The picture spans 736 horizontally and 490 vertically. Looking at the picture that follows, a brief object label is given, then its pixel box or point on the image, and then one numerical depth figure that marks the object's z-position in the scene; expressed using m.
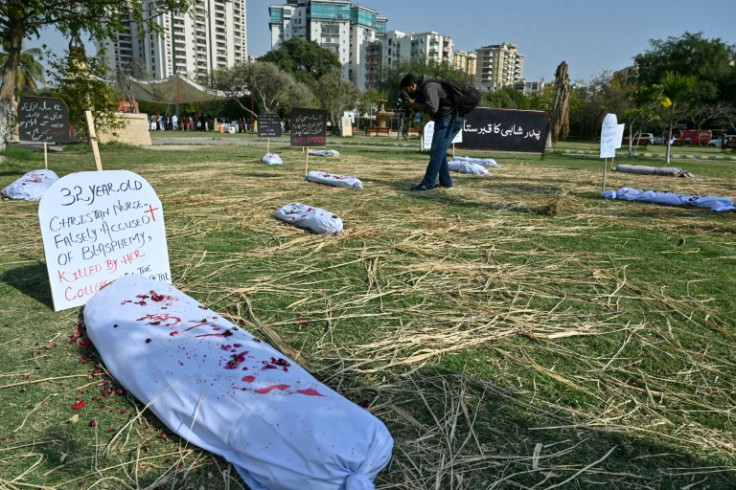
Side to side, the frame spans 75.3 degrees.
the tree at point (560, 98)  22.22
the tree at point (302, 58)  69.81
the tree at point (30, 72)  30.73
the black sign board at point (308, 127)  9.22
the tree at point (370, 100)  52.84
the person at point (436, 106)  6.71
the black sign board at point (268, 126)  15.05
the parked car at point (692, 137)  39.59
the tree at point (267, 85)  45.53
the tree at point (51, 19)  10.69
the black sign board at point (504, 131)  14.83
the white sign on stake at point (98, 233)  2.52
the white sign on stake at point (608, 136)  7.25
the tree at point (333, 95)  46.81
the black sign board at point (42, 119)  8.70
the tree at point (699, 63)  42.88
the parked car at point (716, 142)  38.37
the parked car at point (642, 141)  37.29
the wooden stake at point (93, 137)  3.12
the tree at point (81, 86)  13.04
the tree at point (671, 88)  15.18
